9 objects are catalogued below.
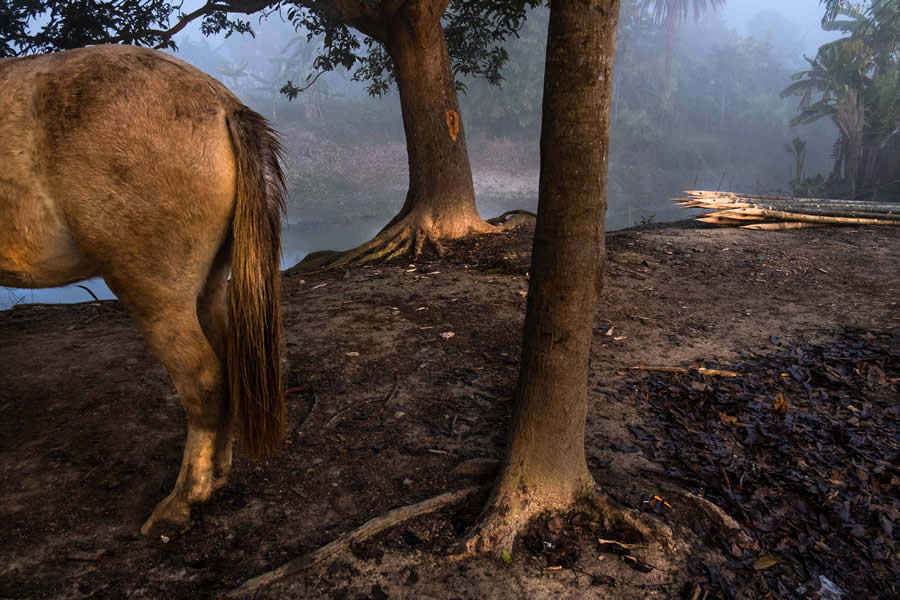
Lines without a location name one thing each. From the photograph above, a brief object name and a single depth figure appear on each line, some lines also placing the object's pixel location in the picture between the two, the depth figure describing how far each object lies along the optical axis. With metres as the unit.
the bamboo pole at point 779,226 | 9.46
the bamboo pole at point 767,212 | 9.87
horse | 2.31
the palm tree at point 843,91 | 20.34
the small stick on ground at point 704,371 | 4.04
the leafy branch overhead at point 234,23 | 7.58
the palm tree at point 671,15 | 44.86
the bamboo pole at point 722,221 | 9.92
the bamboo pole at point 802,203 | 10.56
